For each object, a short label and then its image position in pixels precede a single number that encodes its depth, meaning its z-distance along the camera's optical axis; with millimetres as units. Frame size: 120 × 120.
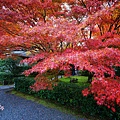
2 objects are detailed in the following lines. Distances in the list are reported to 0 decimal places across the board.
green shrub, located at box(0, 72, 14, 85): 11626
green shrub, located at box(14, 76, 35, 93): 8344
